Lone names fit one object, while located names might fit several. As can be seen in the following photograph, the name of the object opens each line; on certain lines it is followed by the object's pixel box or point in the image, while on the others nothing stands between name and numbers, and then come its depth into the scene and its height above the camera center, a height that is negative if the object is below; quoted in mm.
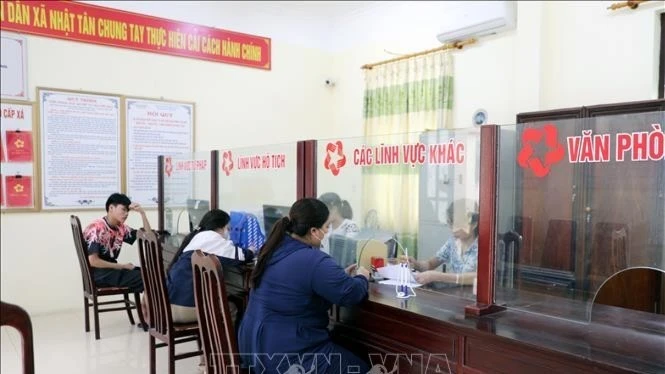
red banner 4020 +1251
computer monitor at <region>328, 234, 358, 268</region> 2496 -379
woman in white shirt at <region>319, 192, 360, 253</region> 2668 -248
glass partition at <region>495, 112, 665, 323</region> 1601 -171
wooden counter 1393 -490
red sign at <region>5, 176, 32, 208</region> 4012 -141
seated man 3590 -518
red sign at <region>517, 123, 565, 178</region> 1705 +87
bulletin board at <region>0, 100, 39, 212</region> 3975 +129
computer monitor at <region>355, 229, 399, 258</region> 2473 -312
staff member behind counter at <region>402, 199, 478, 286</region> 2066 -348
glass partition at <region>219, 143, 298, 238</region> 2861 -43
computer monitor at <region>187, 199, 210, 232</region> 3688 -267
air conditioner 3898 +1229
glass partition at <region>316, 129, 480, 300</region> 2064 -149
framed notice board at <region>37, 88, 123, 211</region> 4152 +216
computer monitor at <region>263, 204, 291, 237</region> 2938 -235
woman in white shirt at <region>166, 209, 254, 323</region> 2641 -455
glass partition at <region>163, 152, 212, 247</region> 3688 -137
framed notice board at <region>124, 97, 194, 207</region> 4531 +332
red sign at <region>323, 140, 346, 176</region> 2465 +81
